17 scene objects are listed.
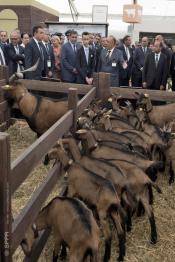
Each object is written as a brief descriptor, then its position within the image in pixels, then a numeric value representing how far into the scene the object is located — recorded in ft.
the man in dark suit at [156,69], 31.07
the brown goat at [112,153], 16.43
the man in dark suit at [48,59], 32.82
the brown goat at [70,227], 11.19
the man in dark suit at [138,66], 38.14
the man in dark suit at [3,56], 30.91
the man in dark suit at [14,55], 33.14
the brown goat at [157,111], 25.81
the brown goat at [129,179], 14.79
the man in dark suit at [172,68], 32.68
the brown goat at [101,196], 13.34
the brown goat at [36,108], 24.72
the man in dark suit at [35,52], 30.89
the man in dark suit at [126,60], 36.63
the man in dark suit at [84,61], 32.73
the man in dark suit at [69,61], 33.35
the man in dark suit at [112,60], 31.45
